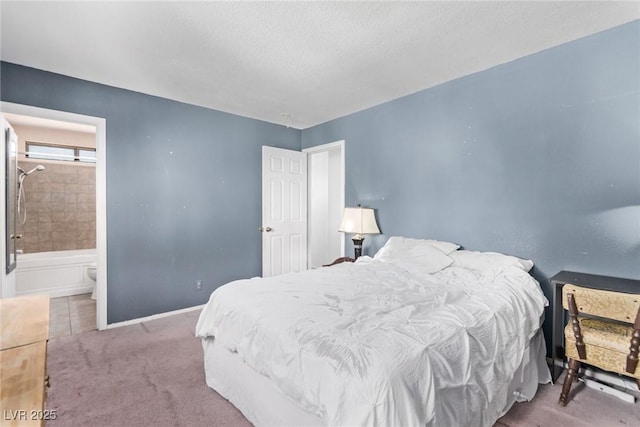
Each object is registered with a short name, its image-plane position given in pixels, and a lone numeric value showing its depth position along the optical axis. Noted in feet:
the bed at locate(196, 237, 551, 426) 3.97
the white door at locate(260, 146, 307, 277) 13.99
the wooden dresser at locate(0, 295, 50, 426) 2.50
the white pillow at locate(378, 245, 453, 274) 8.57
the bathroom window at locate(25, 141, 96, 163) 14.83
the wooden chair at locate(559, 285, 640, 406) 5.42
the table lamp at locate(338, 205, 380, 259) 11.77
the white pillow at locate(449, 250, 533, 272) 7.83
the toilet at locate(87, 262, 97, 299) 13.92
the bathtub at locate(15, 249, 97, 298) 13.16
